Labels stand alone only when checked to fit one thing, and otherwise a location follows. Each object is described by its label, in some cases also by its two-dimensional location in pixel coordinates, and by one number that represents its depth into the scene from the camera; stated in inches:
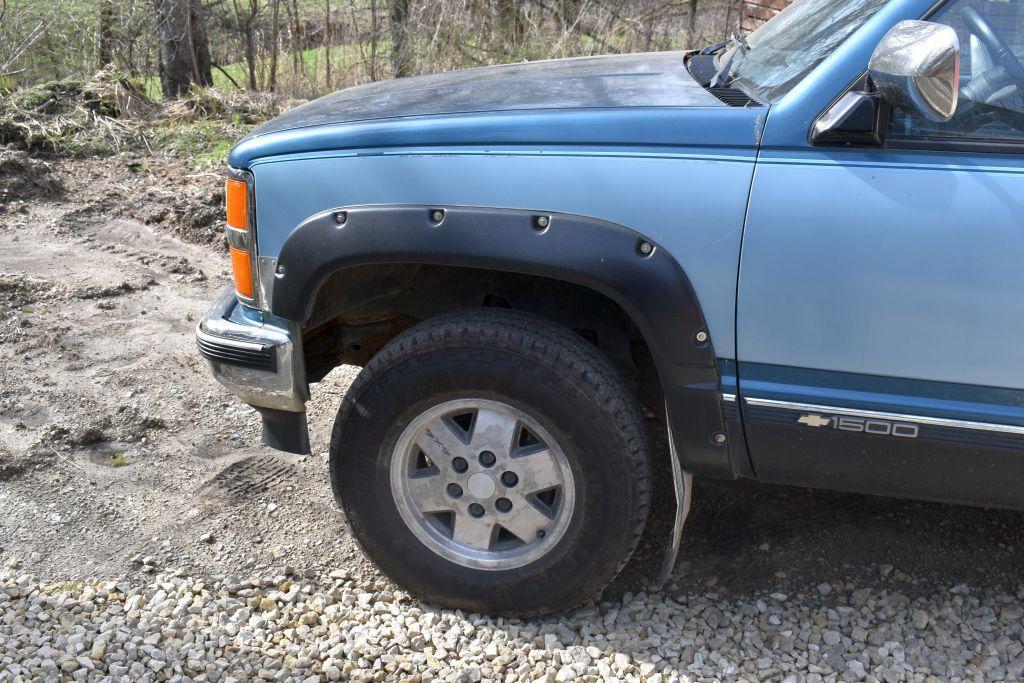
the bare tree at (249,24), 401.7
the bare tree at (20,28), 352.5
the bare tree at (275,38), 400.2
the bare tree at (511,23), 384.8
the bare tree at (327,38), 400.8
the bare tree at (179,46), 375.2
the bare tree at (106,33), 382.9
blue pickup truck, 89.5
